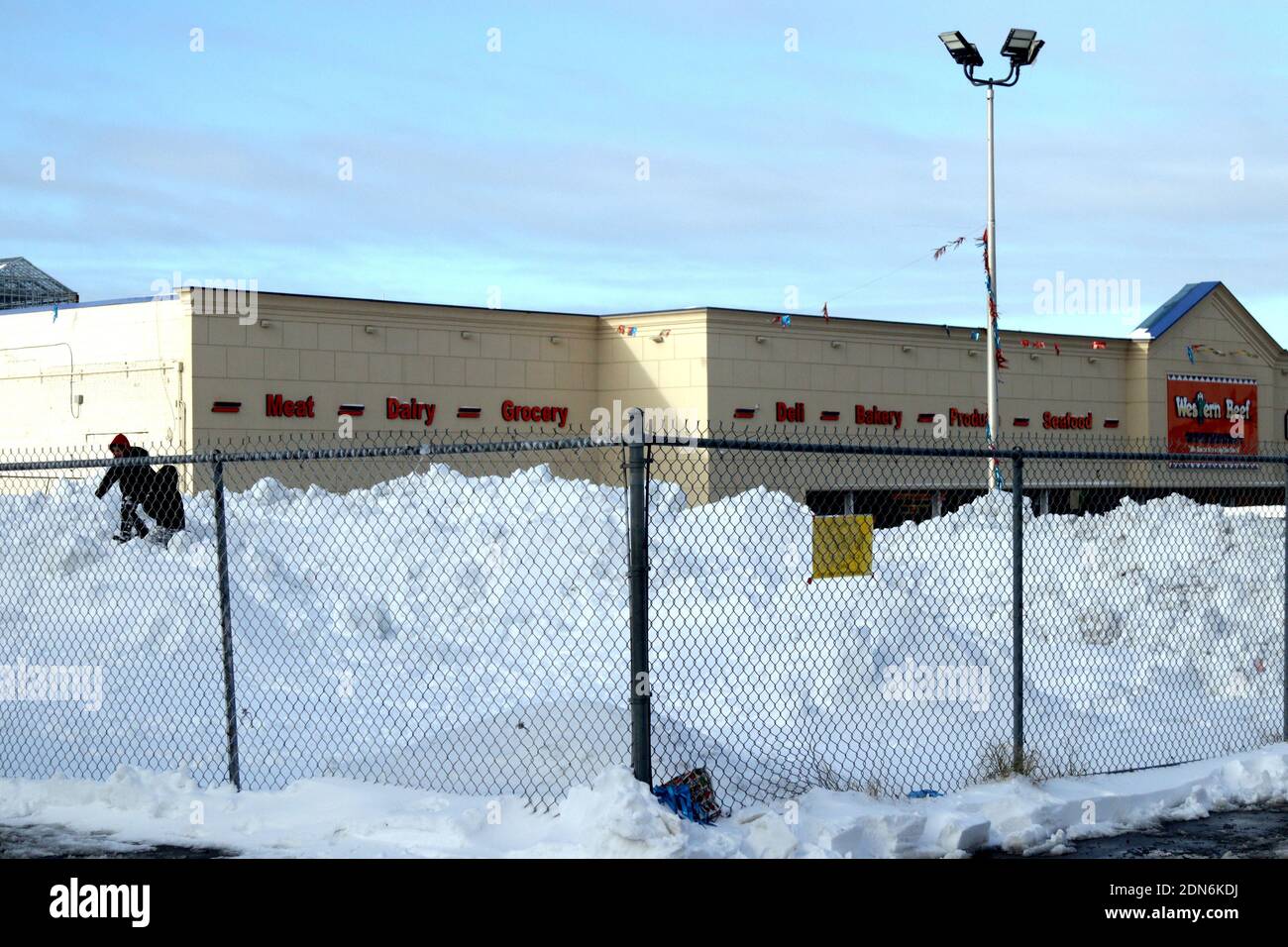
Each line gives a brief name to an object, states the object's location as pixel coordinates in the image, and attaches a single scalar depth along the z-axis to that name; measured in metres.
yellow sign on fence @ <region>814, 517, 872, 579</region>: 9.77
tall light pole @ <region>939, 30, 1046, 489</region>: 31.42
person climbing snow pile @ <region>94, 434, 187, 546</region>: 14.76
